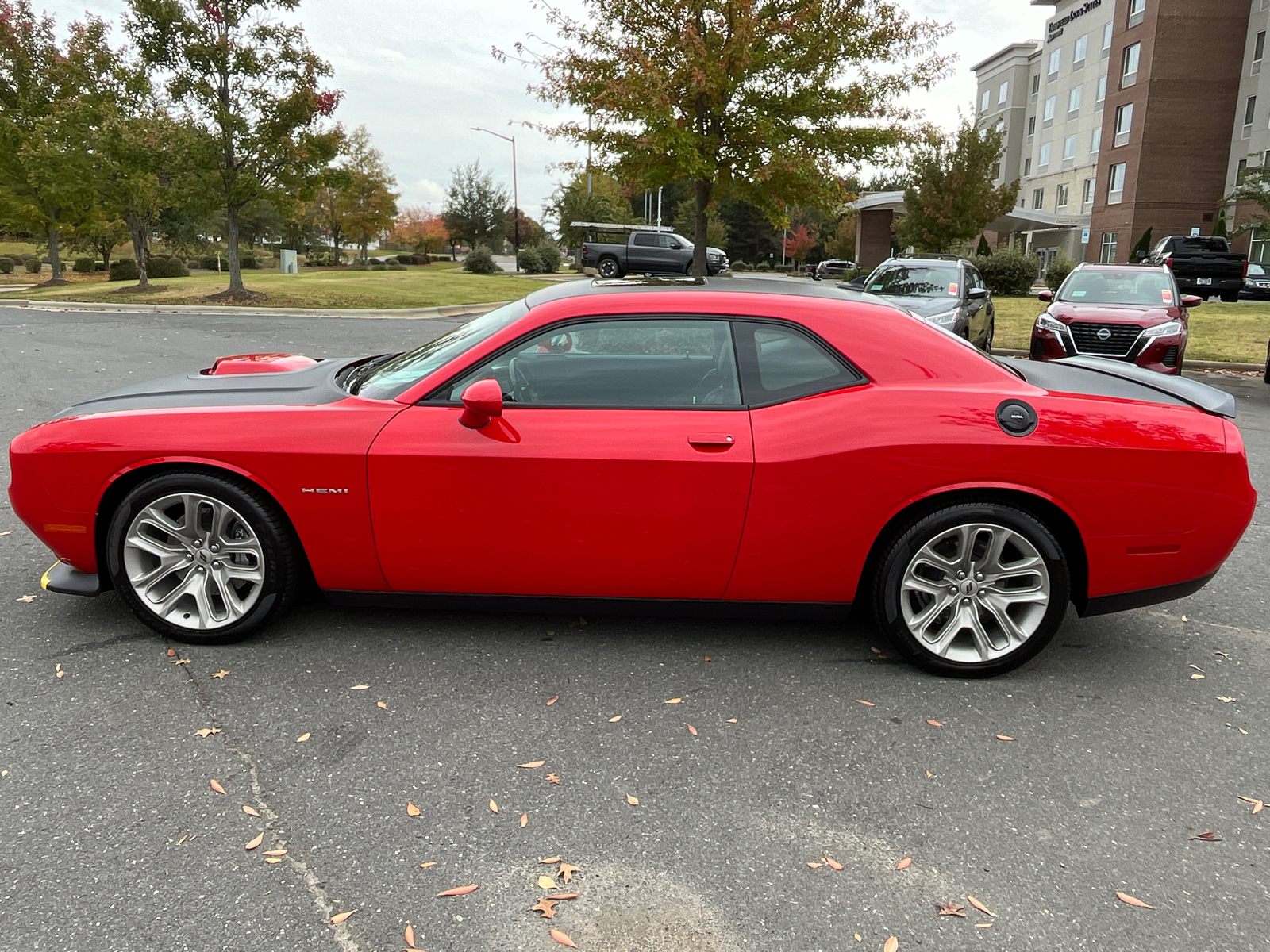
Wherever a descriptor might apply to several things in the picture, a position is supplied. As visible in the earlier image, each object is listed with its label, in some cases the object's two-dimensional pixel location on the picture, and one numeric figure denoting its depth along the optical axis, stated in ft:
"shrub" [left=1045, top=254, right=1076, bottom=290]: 112.88
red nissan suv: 35.91
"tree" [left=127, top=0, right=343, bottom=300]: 72.23
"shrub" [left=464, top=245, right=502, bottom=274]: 142.00
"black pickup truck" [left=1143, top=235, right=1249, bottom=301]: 87.71
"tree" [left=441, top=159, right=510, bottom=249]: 201.98
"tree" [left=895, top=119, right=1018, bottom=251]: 111.86
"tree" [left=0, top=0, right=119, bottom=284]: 86.69
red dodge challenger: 11.71
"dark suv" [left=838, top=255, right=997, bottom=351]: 39.14
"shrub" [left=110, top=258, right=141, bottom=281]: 129.53
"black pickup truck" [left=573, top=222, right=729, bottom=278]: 109.29
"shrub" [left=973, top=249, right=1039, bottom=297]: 100.63
